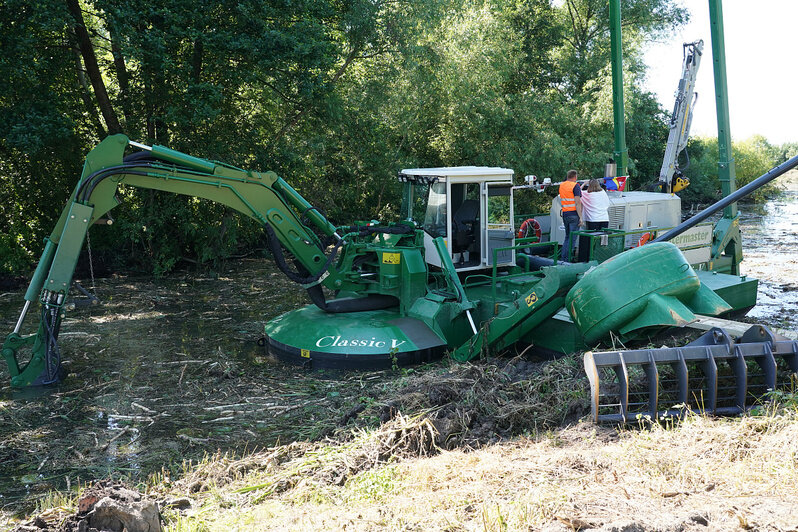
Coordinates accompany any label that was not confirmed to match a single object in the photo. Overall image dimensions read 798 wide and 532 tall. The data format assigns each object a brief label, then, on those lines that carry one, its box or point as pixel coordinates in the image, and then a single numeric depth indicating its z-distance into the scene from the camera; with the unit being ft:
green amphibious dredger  23.75
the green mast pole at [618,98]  44.62
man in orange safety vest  34.63
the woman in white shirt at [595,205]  34.63
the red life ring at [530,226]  39.06
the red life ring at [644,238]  36.32
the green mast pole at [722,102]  43.09
